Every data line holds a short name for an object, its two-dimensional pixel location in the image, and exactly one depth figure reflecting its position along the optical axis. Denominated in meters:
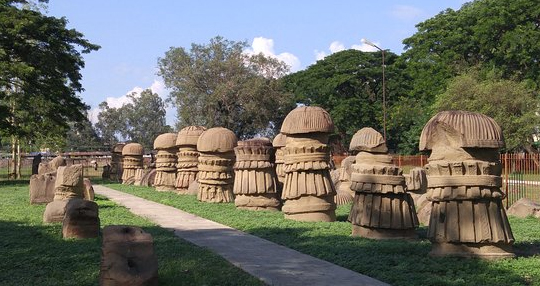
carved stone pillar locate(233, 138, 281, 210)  15.20
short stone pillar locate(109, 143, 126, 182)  32.19
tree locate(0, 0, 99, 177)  25.83
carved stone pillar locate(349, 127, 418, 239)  9.88
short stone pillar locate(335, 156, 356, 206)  17.58
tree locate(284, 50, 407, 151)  50.19
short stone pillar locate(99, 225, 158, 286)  6.30
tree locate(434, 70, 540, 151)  31.62
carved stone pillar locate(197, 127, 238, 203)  17.66
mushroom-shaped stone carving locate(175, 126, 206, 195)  21.36
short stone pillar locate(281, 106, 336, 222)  12.73
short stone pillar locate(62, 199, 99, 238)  10.09
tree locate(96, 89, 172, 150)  80.69
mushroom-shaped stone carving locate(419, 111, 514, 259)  7.88
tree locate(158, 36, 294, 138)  44.59
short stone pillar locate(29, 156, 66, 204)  16.42
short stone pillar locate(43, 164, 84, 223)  14.20
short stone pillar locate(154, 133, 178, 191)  23.12
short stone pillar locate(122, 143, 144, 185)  29.28
